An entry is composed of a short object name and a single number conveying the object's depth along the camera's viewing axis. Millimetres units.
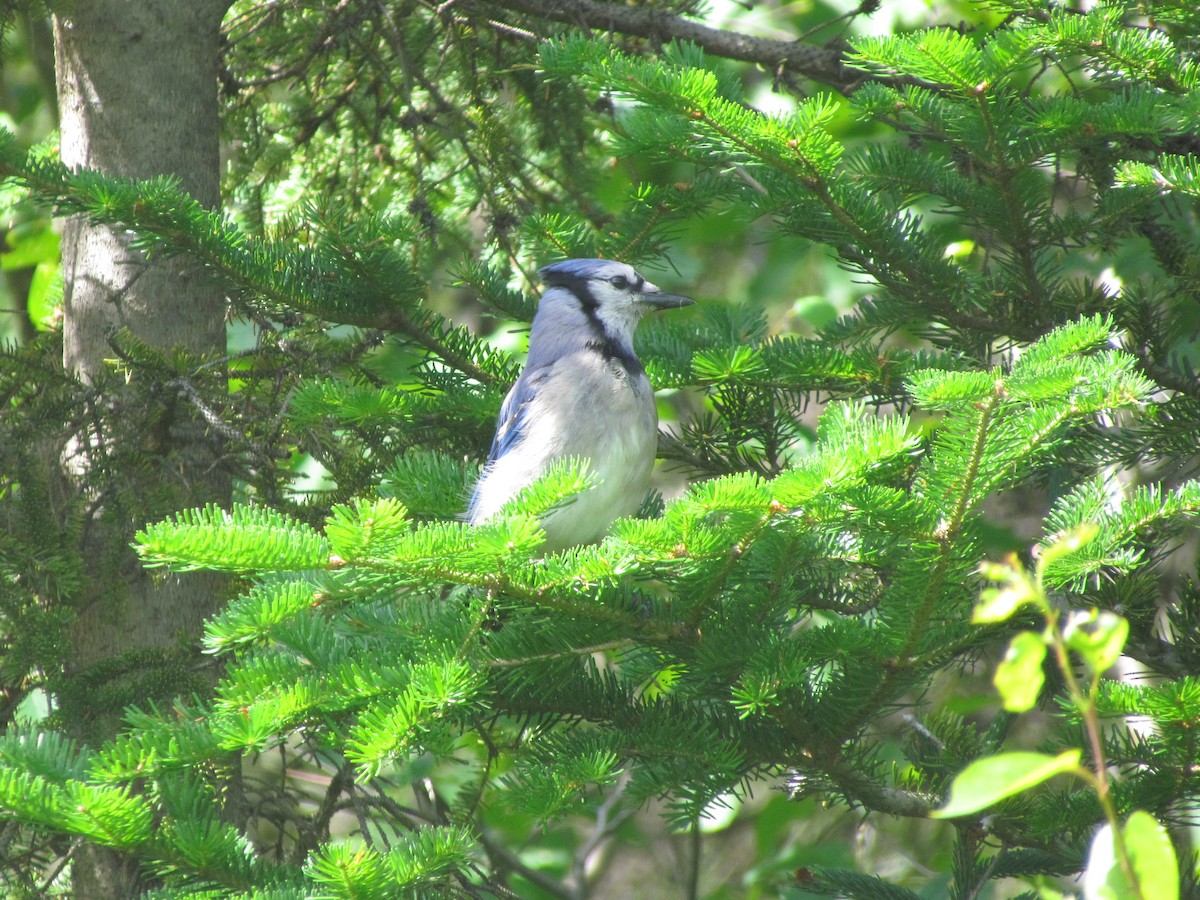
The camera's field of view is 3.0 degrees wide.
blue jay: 10850
